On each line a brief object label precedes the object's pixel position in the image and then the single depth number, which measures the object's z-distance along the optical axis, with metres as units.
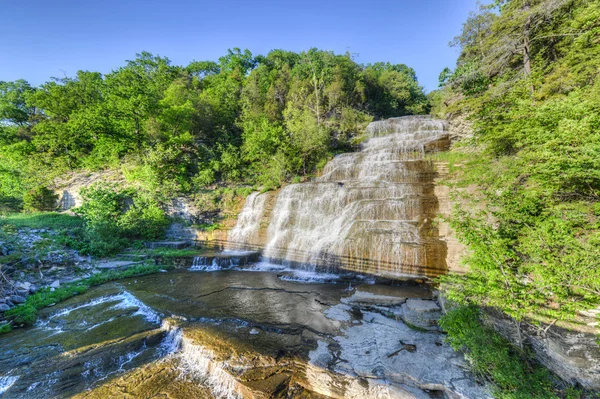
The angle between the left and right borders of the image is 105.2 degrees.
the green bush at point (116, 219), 12.12
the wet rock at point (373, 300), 6.16
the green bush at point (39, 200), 18.37
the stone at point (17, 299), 6.77
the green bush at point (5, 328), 5.59
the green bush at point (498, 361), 2.80
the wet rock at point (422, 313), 4.91
